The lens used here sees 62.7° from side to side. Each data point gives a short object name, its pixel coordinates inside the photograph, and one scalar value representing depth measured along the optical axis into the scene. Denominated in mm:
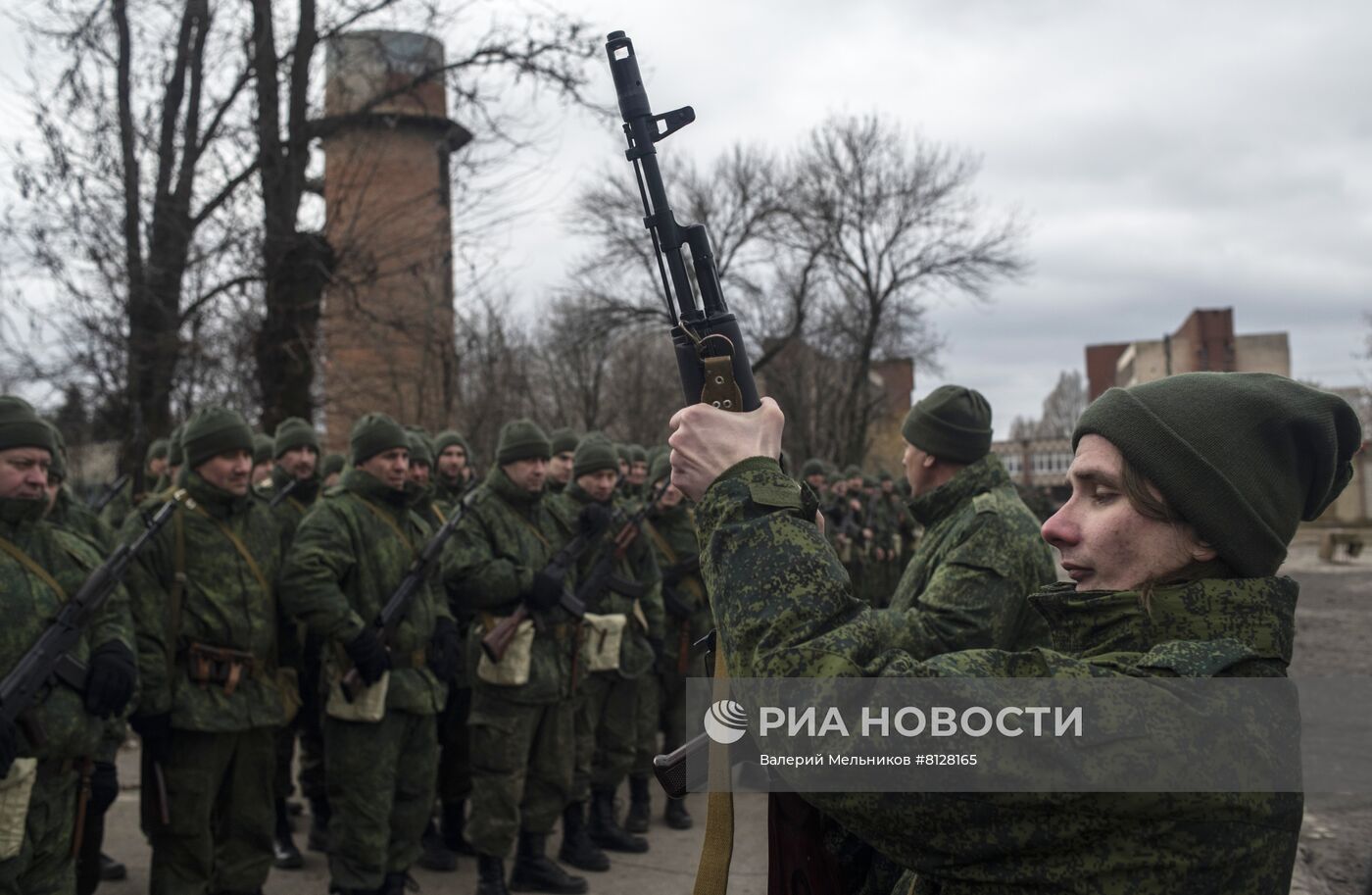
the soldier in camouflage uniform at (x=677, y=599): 8391
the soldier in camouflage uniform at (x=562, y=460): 8102
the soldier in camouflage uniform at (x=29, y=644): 4039
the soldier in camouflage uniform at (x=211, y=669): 4961
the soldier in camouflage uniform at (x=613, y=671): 6980
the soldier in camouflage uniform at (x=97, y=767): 4555
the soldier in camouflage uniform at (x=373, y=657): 5379
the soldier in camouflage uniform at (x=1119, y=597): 1504
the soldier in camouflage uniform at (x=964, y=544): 3160
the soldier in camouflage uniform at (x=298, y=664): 6728
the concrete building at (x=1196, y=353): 42625
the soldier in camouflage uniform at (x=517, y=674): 5910
